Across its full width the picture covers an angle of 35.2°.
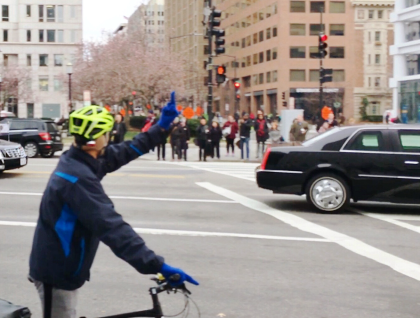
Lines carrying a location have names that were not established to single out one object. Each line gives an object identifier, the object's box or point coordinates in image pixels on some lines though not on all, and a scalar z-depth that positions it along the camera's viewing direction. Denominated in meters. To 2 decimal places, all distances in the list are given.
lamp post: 39.98
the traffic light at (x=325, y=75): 26.16
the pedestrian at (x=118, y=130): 24.31
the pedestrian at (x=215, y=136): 25.52
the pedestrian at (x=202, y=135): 25.19
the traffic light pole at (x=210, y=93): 26.09
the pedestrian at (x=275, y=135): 26.88
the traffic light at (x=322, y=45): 26.36
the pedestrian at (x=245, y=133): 25.52
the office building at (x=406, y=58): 42.00
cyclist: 3.22
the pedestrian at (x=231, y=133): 27.11
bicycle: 3.18
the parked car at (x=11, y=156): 16.52
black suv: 26.14
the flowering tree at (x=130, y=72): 53.53
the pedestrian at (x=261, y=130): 25.77
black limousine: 11.43
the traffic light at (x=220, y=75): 24.14
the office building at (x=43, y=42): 86.62
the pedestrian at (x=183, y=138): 24.92
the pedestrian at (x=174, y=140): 25.03
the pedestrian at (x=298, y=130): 23.66
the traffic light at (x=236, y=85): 29.93
